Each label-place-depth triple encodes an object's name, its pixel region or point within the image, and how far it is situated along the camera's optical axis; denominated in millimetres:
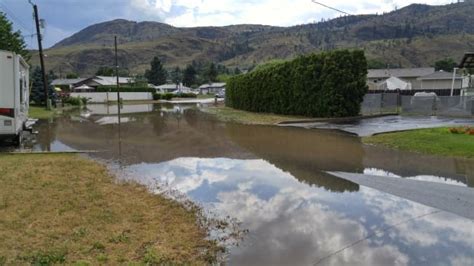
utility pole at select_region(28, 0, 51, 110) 39212
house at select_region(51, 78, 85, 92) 84312
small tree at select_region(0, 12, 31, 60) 36531
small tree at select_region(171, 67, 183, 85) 144750
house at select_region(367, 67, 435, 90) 76125
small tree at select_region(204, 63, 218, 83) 138250
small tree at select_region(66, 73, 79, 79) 124200
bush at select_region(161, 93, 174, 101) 81125
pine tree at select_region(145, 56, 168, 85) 131375
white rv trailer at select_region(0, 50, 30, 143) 13344
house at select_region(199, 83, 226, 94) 122812
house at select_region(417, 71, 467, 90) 59900
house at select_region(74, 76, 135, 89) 97625
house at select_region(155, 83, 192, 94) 114525
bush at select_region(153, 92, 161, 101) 81131
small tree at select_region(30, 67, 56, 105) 45344
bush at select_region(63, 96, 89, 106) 53938
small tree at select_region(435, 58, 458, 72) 97438
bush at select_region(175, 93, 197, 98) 89688
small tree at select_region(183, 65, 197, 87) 136625
